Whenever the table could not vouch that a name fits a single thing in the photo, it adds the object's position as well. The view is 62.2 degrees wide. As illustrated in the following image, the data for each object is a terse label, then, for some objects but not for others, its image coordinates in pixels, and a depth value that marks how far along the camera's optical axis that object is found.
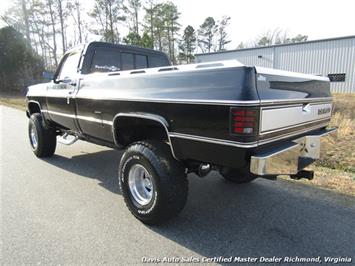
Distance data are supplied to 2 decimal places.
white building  20.31
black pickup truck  2.50
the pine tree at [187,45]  48.46
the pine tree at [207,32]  53.81
